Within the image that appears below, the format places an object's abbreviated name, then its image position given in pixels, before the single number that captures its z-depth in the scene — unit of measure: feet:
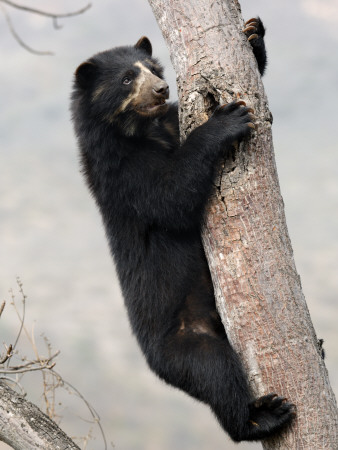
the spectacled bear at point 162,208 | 23.35
